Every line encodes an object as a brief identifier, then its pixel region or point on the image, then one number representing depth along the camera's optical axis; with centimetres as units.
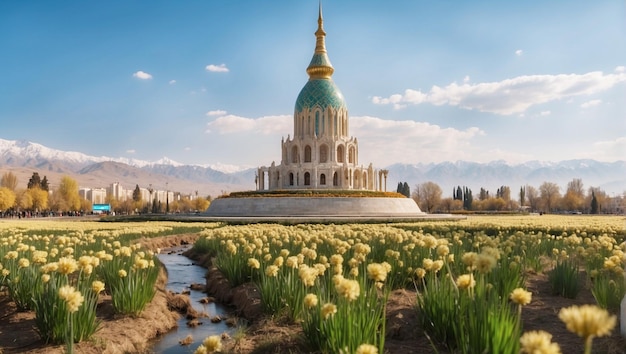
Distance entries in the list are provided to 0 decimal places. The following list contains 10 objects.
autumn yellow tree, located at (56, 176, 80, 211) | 9042
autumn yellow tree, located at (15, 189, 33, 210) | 8012
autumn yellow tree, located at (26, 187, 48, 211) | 8250
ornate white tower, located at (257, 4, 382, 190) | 5581
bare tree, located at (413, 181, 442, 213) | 10050
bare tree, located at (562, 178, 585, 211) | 9675
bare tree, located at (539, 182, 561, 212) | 10078
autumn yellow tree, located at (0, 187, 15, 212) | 7319
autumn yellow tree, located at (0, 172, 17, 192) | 9756
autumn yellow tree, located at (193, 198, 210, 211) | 10938
